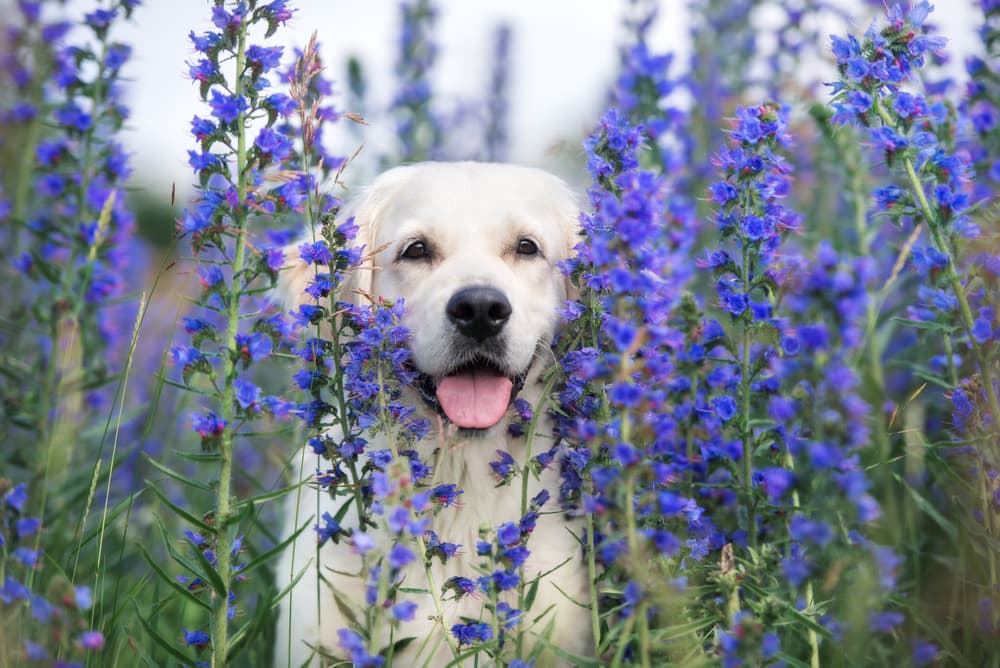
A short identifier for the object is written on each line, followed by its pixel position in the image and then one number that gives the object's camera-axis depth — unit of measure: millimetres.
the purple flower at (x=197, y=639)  1769
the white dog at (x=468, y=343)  1898
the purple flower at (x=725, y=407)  1793
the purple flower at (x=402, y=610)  1663
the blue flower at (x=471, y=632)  1753
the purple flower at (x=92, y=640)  1635
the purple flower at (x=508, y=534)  1713
